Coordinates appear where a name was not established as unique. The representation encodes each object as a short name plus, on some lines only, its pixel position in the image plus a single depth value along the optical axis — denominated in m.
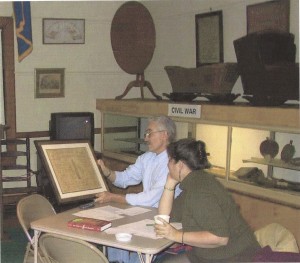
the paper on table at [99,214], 2.55
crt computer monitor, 4.84
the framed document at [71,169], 2.86
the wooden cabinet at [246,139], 3.25
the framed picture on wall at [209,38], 4.62
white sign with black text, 3.94
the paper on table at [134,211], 2.67
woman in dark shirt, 2.08
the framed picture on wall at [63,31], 5.22
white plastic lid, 2.16
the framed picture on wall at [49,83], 5.26
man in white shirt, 2.90
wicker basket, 3.87
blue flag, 5.04
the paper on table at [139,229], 2.27
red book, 2.32
